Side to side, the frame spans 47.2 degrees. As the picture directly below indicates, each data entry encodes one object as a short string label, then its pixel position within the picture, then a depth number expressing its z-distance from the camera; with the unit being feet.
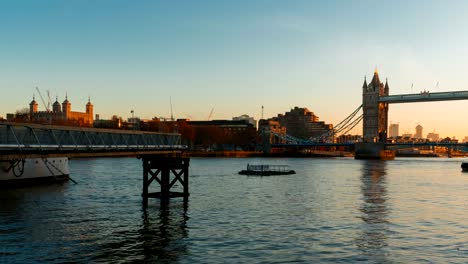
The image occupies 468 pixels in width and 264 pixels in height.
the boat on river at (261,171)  310.72
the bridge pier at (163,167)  163.12
